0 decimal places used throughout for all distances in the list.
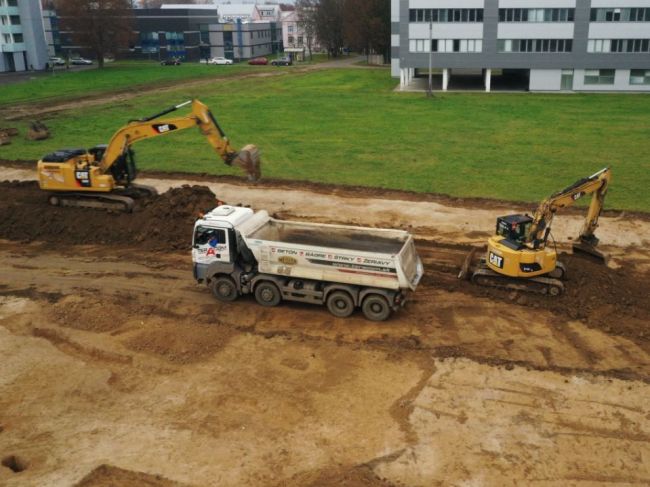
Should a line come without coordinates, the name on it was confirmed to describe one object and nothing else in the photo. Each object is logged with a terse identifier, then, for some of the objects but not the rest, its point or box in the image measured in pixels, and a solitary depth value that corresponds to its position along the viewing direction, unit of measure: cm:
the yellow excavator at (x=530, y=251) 1814
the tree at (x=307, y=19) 12410
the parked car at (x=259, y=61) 10831
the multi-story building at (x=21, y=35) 9738
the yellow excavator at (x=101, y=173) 2469
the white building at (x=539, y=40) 6147
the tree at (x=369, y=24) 9660
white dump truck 1705
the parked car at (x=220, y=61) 11231
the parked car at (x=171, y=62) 10977
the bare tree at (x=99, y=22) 9212
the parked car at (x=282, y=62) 10574
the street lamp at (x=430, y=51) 6248
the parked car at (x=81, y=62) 10869
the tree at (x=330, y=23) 11781
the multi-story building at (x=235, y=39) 12219
